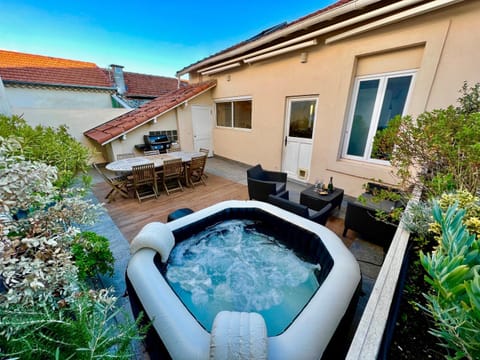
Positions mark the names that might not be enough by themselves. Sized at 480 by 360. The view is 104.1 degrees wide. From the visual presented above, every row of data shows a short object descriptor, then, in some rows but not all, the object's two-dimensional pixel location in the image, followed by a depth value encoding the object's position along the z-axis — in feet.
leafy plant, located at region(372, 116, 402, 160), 6.90
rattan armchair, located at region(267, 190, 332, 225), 9.35
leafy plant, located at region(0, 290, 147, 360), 2.72
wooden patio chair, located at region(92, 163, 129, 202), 15.44
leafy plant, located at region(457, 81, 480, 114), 7.68
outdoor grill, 23.40
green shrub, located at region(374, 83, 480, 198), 5.28
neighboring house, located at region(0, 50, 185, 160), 23.68
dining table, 14.97
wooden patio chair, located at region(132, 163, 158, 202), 14.55
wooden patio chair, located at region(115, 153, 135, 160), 18.54
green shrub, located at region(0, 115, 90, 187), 6.45
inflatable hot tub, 4.12
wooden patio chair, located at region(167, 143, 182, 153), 25.39
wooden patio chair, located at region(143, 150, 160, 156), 21.69
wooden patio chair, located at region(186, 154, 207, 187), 17.52
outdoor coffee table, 11.84
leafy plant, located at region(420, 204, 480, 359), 2.14
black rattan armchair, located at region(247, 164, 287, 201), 12.75
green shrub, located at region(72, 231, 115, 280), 6.23
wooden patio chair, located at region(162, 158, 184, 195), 15.99
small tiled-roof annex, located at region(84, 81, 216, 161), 21.76
